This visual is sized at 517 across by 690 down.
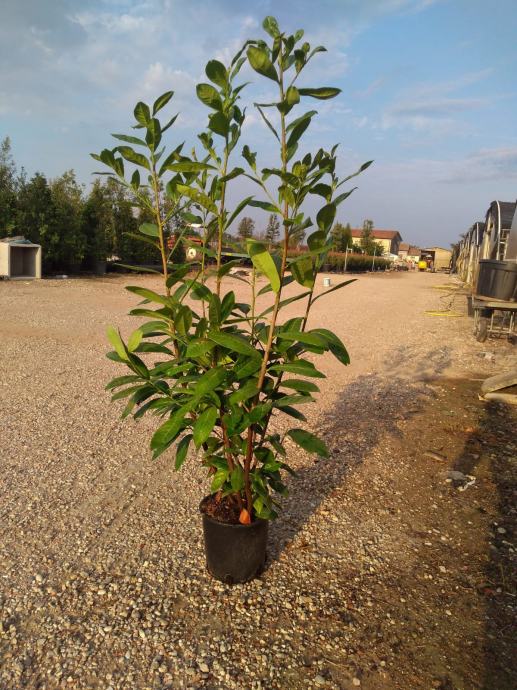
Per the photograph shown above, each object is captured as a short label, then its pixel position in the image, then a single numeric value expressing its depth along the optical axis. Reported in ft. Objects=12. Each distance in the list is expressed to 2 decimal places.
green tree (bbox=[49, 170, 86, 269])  66.59
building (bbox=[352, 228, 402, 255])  339.77
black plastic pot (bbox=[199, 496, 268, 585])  8.33
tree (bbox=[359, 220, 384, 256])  228.63
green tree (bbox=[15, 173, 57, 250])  64.18
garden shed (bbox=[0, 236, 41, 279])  58.18
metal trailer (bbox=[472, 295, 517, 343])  32.48
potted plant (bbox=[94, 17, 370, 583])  6.26
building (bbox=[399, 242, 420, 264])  355.11
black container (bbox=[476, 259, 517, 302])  33.12
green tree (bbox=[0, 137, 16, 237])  63.16
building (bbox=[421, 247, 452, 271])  253.49
